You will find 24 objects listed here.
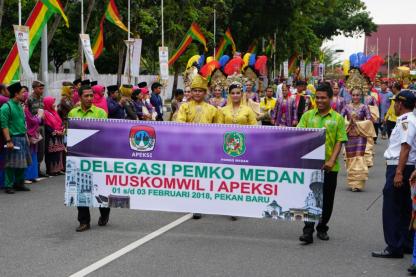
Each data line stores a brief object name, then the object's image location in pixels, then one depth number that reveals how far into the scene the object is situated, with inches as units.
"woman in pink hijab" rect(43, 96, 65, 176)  573.0
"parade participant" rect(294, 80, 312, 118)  697.6
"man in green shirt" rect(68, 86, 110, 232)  366.9
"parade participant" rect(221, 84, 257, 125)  406.6
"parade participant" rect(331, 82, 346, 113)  673.0
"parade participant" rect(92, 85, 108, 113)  569.2
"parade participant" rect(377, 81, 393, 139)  920.3
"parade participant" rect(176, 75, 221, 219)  406.9
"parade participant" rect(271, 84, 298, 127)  685.8
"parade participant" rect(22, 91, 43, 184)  533.6
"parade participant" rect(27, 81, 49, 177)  546.6
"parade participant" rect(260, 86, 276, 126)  709.3
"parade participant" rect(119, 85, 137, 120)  609.6
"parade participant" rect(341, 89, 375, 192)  519.5
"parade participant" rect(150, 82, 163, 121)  721.6
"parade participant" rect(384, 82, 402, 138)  725.7
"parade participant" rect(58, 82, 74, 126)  599.1
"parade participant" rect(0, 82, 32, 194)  485.7
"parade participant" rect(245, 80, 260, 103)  673.6
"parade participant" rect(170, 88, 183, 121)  708.7
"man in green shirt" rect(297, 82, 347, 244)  336.5
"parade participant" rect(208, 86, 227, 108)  581.5
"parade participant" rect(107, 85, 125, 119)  596.7
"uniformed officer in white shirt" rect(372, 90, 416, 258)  301.4
